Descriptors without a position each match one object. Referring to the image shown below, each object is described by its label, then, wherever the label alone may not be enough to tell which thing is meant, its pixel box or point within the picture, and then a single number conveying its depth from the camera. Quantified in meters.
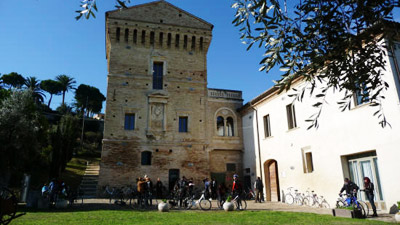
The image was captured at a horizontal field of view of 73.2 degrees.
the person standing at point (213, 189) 16.56
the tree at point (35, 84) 50.97
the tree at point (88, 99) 53.10
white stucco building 10.46
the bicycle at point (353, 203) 9.41
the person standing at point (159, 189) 17.36
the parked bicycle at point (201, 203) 12.77
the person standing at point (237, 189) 12.59
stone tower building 19.61
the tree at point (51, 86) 53.88
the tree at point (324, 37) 4.38
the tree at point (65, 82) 54.59
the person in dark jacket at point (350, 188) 10.80
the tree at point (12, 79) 50.79
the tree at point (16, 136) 13.96
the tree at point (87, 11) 4.41
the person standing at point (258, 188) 17.14
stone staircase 18.95
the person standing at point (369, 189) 10.14
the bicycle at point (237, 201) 12.50
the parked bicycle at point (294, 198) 15.15
